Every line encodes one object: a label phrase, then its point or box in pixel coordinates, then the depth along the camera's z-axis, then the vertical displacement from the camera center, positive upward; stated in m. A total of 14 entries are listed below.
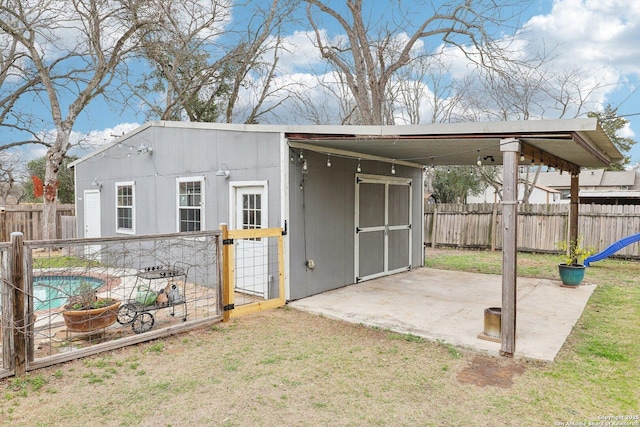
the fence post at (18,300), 3.38 -0.76
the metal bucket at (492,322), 4.38 -1.25
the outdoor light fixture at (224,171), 6.63 +0.55
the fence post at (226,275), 5.07 -0.85
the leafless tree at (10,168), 13.68 +1.33
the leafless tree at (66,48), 11.07 +4.49
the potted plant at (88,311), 4.16 -1.05
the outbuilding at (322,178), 4.51 +0.46
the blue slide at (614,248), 7.90 -0.85
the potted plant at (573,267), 7.12 -1.08
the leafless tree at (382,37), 12.62 +5.64
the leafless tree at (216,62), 14.19 +5.28
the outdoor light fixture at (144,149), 8.17 +1.12
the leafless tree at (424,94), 16.73 +4.61
